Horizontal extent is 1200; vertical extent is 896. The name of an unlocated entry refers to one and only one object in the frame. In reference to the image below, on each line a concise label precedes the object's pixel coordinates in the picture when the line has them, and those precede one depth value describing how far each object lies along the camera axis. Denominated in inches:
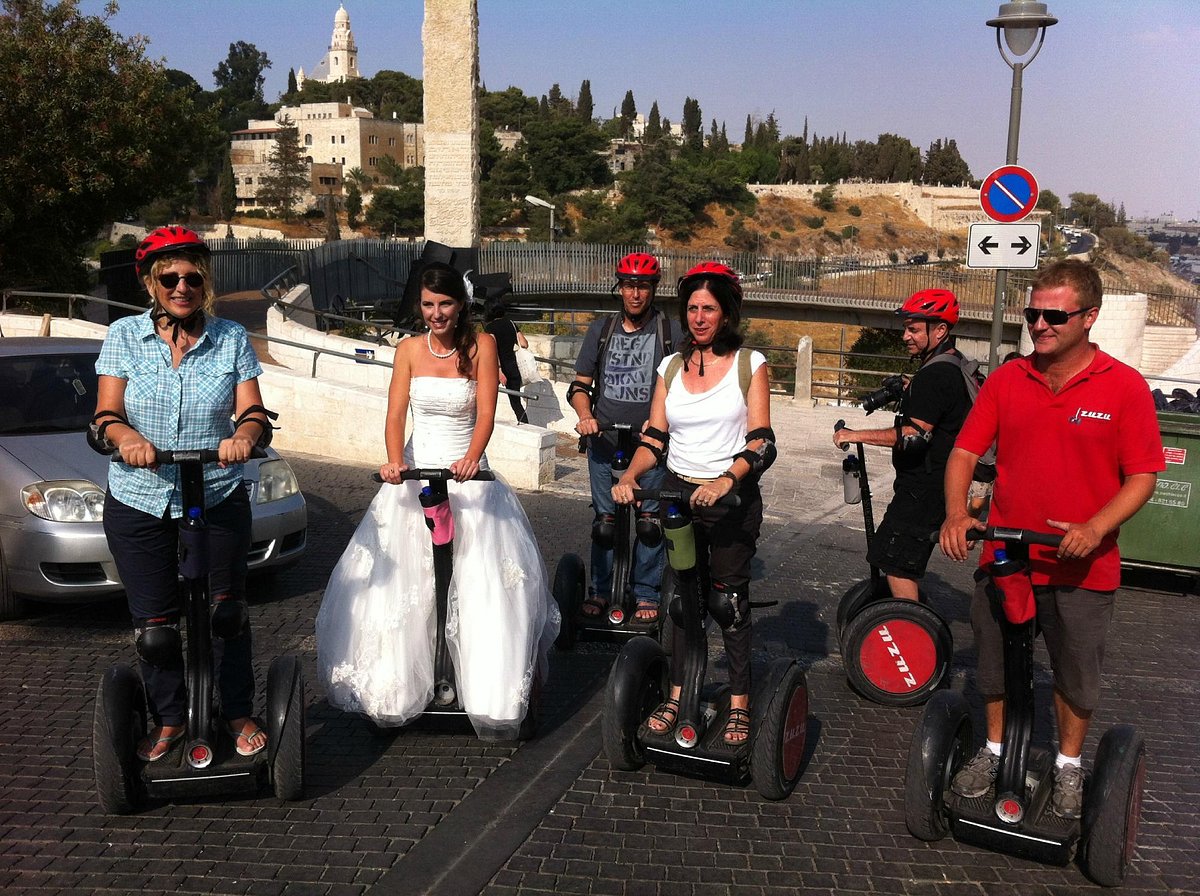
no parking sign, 444.8
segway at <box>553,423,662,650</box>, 257.1
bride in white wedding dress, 193.8
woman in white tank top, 180.5
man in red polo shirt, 150.6
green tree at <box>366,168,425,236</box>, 4618.6
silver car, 259.0
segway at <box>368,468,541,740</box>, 194.1
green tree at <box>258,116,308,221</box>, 4928.6
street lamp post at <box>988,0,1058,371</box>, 451.5
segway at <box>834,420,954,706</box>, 224.2
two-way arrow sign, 438.6
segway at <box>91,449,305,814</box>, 165.2
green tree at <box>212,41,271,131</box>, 7357.3
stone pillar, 997.2
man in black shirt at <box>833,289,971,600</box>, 223.6
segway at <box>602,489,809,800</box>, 178.2
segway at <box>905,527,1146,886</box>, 153.0
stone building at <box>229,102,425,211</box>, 5778.1
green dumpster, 329.1
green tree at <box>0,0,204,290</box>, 905.5
